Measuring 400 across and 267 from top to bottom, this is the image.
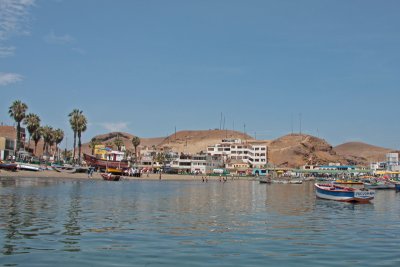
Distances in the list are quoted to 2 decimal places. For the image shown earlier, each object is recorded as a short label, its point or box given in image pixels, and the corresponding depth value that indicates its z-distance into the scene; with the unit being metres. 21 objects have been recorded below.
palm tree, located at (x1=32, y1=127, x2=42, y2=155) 139.06
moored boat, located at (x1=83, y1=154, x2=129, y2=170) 144.84
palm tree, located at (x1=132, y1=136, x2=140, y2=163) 196.62
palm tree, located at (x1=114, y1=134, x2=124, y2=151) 186.12
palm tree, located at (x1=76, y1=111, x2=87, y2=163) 126.44
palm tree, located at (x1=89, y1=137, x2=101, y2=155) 175.10
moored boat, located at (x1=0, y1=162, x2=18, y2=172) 91.89
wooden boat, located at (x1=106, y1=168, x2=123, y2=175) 123.79
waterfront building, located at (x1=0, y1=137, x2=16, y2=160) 120.41
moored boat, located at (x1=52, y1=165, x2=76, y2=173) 110.80
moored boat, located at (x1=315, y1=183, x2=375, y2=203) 54.38
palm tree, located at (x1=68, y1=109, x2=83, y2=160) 126.27
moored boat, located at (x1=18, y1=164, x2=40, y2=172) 101.06
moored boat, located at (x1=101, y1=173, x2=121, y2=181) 103.76
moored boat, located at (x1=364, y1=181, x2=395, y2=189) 107.94
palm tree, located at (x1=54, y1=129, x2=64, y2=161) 148.05
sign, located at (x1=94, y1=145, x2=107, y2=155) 164.12
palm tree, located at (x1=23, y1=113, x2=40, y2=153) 127.12
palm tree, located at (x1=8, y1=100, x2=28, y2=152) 109.19
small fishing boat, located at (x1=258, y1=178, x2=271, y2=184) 140.98
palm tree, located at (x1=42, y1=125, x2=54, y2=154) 142.88
